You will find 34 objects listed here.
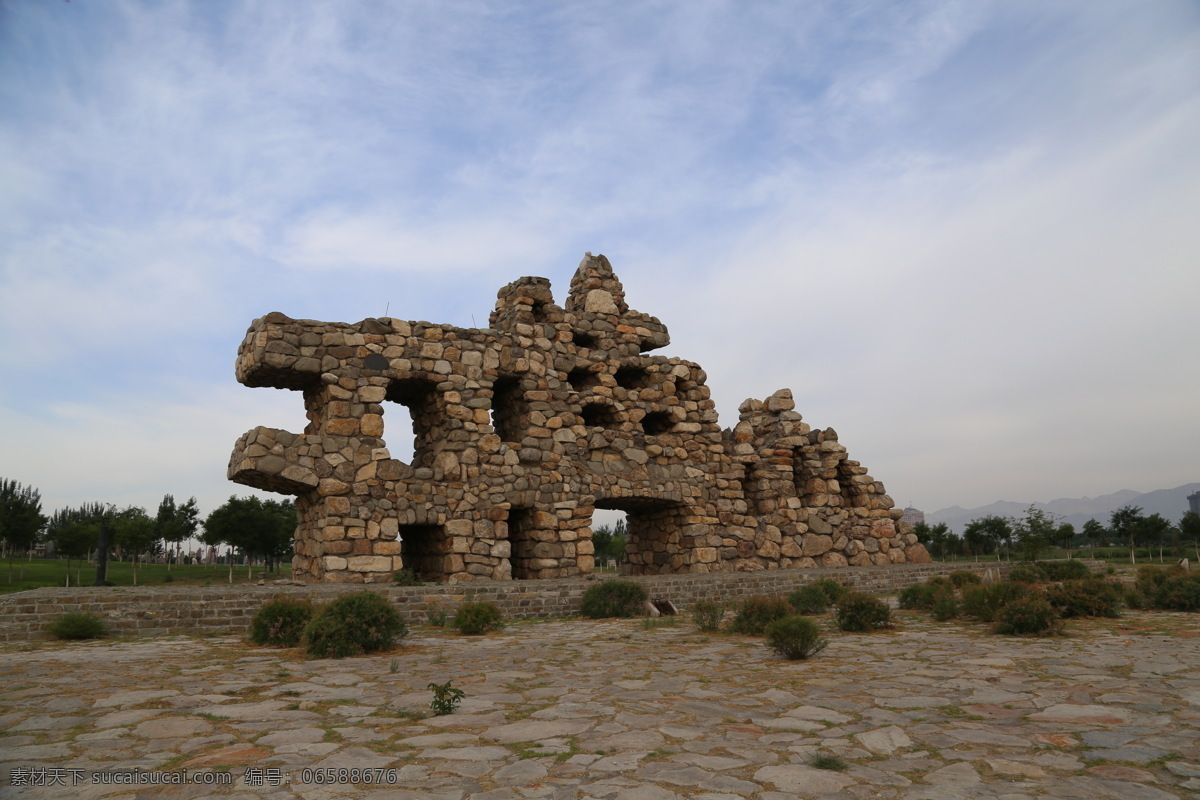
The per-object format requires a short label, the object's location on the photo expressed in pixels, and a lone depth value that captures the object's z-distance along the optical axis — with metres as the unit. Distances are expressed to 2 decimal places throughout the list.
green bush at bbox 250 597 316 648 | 8.29
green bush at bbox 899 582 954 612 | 11.80
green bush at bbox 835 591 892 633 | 9.59
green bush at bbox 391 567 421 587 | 12.86
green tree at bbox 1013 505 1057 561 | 24.46
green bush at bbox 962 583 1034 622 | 9.91
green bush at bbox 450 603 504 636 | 9.41
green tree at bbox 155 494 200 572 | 37.00
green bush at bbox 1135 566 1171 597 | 11.81
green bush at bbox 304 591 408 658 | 7.62
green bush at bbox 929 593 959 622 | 10.69
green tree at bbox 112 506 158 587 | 31.85
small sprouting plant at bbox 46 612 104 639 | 8.25
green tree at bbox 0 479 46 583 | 31.06
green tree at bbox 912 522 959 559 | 36.31
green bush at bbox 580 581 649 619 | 11.52
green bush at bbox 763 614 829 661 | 7.27
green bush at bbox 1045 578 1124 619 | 10.34
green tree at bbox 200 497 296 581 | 31.28
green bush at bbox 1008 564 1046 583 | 15.81
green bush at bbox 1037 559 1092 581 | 16.34
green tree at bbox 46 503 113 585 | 31.77
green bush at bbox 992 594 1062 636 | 8.70
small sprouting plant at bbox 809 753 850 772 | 3.93
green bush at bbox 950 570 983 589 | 14.06
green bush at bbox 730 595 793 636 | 9.35
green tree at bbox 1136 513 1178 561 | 33.78
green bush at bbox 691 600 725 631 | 9.65
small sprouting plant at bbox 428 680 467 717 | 5.06
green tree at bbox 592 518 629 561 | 42.56
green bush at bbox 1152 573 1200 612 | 11.08
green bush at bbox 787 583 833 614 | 11.97
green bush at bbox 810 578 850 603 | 12.55
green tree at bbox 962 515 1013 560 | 33.09
